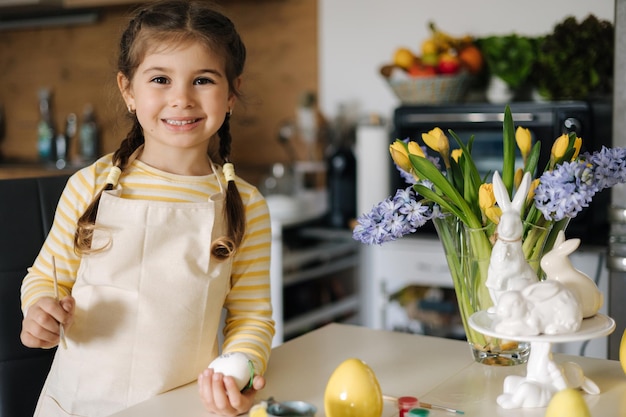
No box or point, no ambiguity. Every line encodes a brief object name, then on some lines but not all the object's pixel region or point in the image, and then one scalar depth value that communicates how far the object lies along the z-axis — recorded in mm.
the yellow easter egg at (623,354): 1081
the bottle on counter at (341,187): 2887
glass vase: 1122
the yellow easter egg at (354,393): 912
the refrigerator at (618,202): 1620
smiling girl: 1116
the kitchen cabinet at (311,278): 2615
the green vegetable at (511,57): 2574
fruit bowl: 2584
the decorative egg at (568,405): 817
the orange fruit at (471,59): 2641
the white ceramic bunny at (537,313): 917
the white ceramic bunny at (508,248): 1003
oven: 2314
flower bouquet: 1100
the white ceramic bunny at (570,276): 999
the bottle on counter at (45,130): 3918
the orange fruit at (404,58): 2664
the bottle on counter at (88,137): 3795
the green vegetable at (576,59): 2395
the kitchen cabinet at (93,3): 3322
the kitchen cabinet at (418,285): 2344
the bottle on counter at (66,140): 3896
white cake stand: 987
